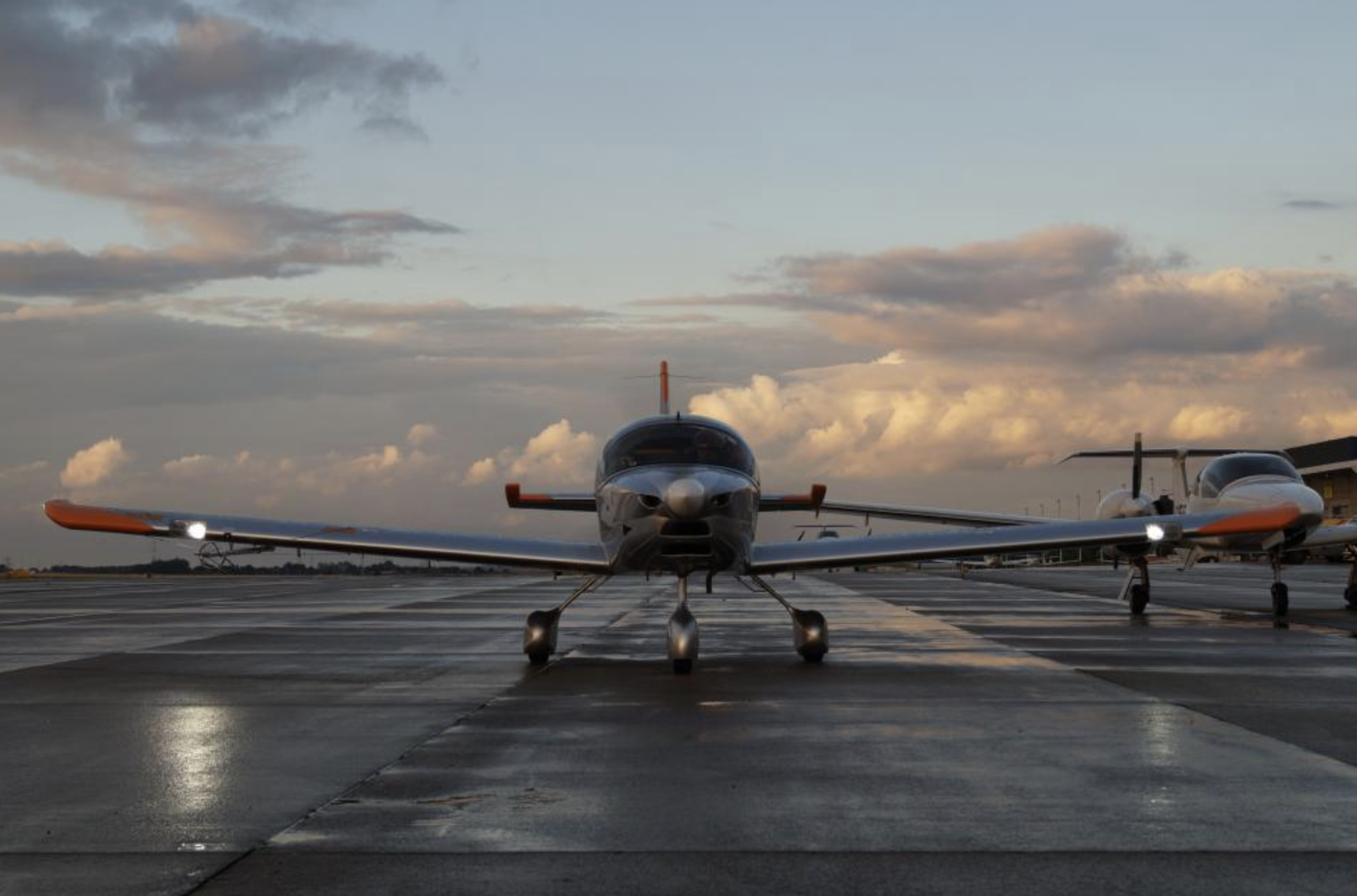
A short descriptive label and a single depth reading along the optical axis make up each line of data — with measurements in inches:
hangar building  4803.2
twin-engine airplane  1002.7
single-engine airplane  633.6
